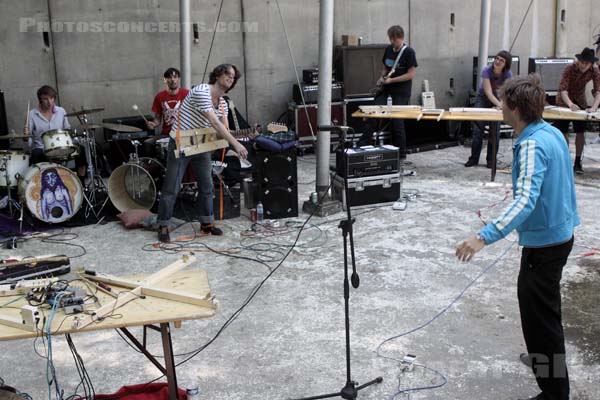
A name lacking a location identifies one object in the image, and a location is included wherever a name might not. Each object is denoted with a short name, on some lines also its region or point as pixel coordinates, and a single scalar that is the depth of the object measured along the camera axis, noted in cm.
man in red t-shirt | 782
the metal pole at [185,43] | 800
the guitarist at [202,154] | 607
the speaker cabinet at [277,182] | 705
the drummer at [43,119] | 761
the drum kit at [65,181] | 689
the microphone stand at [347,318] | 345
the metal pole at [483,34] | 1027
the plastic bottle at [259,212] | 709
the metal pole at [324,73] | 721
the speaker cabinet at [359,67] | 1053
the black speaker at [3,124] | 843
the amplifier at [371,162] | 757
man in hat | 850
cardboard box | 1084
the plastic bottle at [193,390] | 330
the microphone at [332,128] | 365
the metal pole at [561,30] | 1313
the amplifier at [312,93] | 1045
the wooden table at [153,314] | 279
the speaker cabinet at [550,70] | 1218
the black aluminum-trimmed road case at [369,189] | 755
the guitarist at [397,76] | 920
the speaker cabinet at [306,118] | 1031
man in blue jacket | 297
